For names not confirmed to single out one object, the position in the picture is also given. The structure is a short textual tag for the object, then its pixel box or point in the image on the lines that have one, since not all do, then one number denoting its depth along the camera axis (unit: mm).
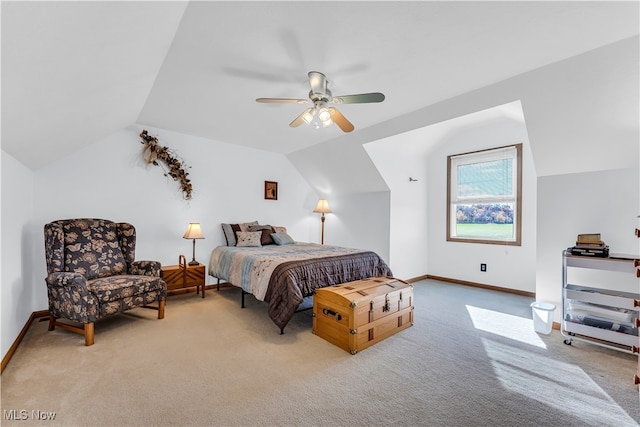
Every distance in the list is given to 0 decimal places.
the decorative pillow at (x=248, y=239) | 4305
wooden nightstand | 3641
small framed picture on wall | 5215
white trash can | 2729
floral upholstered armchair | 2428
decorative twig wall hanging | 3877
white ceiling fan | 2310
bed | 2717
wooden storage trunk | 2393
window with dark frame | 4312
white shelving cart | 2289
